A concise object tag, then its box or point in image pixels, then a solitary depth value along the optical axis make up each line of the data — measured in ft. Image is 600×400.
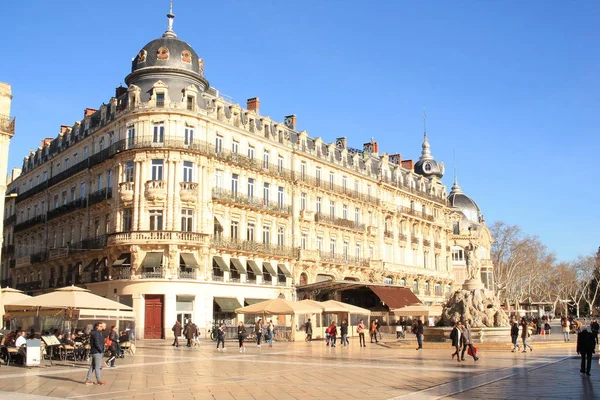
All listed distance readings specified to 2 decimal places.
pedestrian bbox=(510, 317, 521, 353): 85.30
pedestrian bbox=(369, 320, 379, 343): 118.42
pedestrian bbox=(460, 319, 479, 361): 70.85
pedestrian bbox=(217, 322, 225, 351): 96.47
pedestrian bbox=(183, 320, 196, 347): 100.70
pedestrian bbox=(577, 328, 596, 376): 55.98
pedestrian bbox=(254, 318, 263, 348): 104.64
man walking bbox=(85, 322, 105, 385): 50.98
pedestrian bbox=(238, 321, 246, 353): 91.09
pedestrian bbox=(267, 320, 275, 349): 104.74
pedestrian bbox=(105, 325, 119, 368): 65.87
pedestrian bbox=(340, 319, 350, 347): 107.04
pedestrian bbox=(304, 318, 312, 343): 120.37
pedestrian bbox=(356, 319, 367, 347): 104.67
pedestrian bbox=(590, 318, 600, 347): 78.79
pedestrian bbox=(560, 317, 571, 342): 114.42
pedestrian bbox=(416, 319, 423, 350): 94.02
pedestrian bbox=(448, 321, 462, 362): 72.69
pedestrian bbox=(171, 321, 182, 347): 100.83
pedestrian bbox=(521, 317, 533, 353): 85.98
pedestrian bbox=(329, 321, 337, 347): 104.47
